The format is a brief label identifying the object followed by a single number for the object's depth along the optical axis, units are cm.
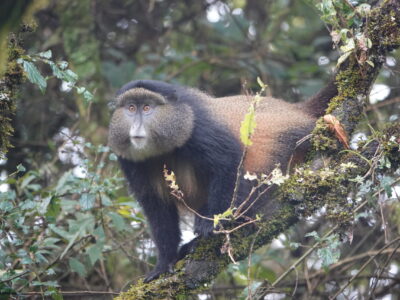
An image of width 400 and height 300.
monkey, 998
